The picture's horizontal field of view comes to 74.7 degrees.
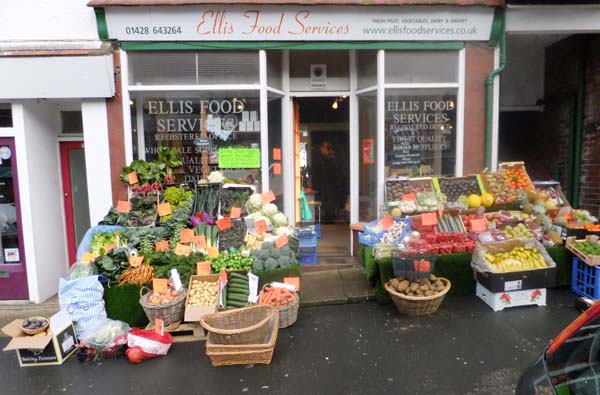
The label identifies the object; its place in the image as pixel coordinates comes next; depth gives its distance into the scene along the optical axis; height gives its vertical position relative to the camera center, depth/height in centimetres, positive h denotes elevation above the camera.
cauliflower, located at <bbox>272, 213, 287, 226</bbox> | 540 -76
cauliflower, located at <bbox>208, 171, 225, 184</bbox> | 576 -17
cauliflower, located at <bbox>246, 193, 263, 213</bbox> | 552 -55
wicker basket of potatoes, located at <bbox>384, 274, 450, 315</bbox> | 432 -147
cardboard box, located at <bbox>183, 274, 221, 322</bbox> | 406 -150
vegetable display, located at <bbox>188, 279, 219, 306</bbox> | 418 -137
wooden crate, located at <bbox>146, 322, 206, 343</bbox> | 409 -172
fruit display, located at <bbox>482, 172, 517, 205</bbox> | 569 -42
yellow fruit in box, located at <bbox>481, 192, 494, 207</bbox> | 557 -57
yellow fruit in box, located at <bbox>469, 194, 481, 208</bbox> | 554 -59
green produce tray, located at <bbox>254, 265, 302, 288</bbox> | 459 -129
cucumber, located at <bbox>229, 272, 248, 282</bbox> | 446 -126
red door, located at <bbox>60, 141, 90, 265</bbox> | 604 -37
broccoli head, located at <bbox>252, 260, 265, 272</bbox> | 460 -119
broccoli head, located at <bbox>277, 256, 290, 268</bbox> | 467 -115
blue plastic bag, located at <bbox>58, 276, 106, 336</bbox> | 401 -135
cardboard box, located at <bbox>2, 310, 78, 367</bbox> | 356 -159
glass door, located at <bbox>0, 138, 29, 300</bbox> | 533 -87
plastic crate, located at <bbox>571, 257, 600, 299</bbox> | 464 -150
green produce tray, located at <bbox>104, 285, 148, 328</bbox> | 429 -149
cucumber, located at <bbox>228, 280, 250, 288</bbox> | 440 -133
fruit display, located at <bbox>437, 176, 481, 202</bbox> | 579 -39
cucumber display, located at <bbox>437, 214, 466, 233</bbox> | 528 -86
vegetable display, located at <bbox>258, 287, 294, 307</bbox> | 423 -144
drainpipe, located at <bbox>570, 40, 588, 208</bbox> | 695 +54
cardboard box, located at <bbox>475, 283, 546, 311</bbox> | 452 -161
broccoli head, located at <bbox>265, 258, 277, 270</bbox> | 460 -117
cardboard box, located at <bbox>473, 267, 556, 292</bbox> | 446 -138
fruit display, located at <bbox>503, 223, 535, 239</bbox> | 513 -96
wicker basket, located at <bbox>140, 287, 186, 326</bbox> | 399 -146
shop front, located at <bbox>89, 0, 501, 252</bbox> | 559 +124
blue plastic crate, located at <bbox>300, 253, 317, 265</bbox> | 598 -145
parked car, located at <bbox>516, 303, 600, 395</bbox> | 161 -90
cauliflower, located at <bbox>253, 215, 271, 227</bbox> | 526 -72
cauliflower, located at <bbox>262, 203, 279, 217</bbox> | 545 -63
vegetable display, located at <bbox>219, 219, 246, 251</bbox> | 498 -91
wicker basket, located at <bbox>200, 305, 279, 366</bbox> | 347 -158
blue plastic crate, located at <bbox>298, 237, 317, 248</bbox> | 599 -119
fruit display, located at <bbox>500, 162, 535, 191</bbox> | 592 -25
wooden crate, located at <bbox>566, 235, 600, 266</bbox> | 464 -115
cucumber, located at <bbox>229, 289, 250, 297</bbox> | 433 -140
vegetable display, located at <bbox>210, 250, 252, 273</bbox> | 461 -114
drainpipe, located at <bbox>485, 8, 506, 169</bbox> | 573 +127
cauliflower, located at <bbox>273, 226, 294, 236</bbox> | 520 -89
